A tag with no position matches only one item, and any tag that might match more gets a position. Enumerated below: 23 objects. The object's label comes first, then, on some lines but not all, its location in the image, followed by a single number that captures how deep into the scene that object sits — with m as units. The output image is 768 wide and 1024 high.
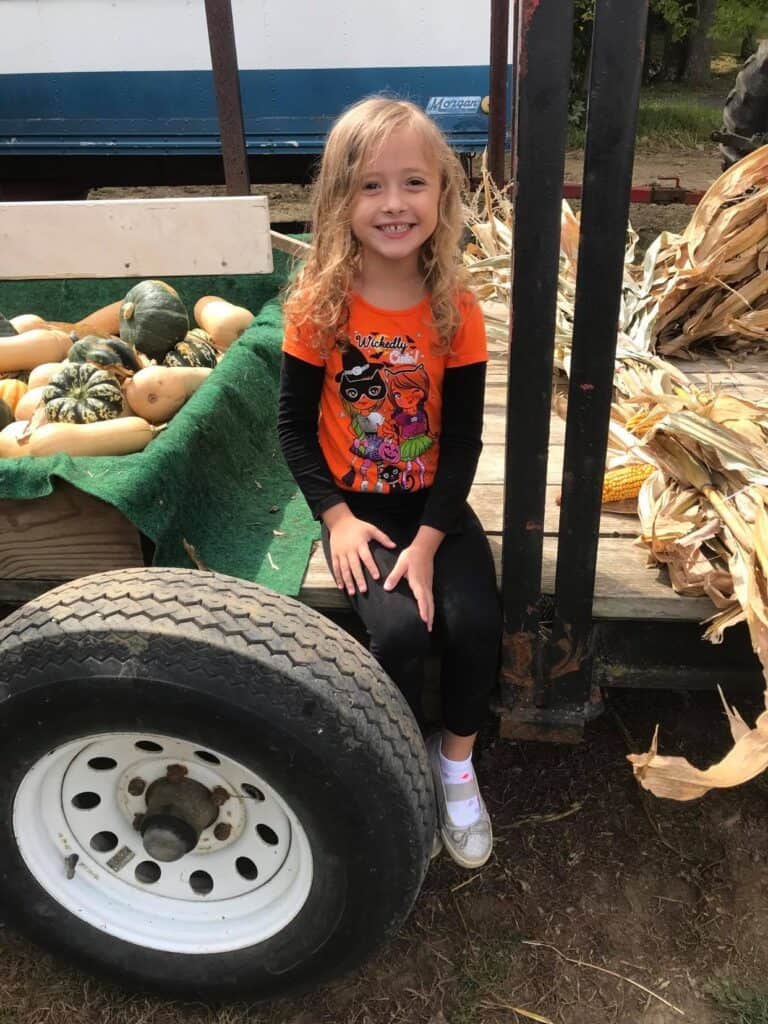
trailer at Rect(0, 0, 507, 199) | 7.16
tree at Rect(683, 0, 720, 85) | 21.98
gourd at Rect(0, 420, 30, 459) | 2.32
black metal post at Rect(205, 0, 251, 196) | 2.90
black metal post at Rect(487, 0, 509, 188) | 4.48
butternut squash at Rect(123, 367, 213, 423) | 2.56
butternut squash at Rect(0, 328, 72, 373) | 2.91
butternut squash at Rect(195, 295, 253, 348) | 3.28
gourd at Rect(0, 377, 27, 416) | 2.75
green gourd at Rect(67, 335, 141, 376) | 2.68
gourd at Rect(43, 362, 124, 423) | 2.45
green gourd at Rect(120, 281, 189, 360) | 2.95
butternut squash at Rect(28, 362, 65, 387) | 2.76
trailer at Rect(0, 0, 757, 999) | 1.44
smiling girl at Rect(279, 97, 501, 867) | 1.78
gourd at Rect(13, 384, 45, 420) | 2.59
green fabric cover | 1.87
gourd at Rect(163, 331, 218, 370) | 2.91
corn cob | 2.24
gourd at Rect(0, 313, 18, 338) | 3.06
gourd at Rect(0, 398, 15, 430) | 2.56
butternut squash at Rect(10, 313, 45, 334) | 3.18
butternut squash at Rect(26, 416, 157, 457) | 2.27
